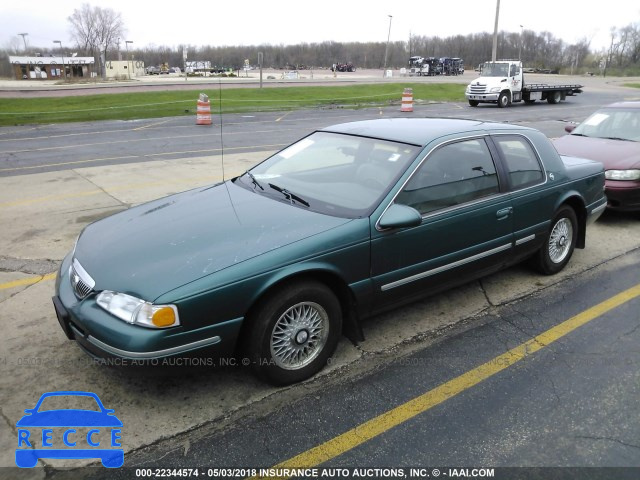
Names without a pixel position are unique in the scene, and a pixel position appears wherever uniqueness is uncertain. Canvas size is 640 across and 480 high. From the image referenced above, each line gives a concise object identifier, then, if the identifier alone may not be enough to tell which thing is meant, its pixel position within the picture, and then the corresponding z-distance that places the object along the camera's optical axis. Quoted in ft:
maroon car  21.30
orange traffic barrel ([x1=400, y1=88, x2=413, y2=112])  71.56
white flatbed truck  85.76
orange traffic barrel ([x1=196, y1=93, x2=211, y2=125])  58.34
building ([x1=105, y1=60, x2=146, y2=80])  242.37
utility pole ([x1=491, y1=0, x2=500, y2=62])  111.55
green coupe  9.14
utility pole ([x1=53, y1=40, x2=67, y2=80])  259.88
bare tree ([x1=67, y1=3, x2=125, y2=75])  353.72
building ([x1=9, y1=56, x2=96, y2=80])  265.34
